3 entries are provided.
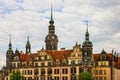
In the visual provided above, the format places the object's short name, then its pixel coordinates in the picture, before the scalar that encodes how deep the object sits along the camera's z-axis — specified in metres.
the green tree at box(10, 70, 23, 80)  91.75
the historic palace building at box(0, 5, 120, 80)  98.38
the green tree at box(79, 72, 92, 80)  88.51
